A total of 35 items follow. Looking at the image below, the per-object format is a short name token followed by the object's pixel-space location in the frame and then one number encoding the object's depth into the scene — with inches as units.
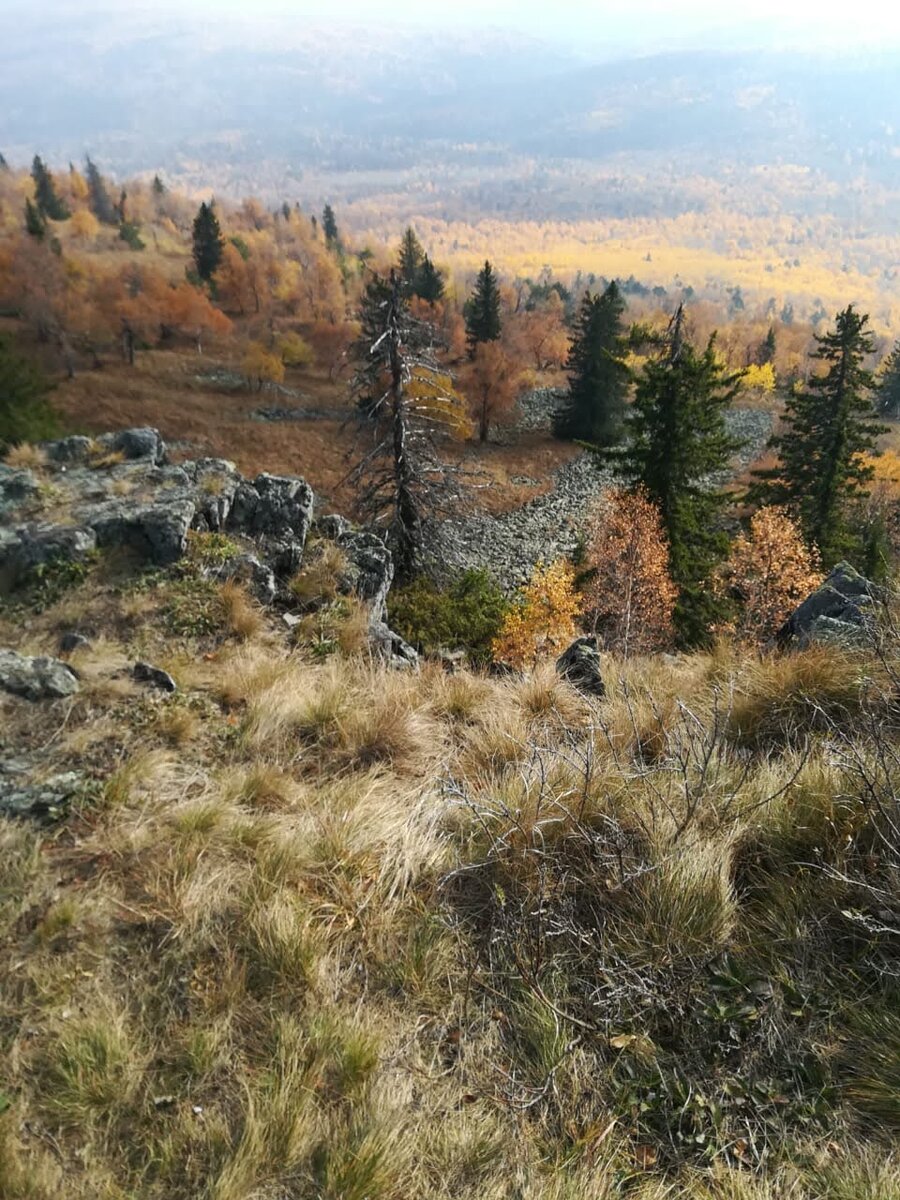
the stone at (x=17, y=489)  444.6
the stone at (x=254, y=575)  368.2
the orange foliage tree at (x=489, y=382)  2144.4
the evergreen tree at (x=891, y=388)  2962.6
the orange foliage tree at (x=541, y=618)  738.4
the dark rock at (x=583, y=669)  239.8
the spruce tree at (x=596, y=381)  2020.2
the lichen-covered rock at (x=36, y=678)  227.5
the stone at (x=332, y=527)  511.8
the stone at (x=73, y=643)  290.8
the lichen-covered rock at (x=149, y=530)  382.0
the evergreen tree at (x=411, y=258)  3089.1
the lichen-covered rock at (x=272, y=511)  466.6
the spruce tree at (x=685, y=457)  756.0
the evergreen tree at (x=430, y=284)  2955.2
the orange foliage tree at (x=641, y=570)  799.7
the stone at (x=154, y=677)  241.9
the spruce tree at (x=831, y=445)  971.9
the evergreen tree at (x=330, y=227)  5236.2
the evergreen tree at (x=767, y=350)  3767.2
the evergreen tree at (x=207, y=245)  3494.1
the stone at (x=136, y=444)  546.9
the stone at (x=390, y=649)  312.9
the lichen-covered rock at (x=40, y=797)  171.5
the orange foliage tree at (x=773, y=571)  895.1
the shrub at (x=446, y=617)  662.5
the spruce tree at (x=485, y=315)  2440.9
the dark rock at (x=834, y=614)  219.6
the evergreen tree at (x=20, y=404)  943.7
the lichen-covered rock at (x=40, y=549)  369.7
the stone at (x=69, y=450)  533.6
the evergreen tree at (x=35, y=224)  3137.3
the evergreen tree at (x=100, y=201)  5162.4
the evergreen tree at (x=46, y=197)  4311.0
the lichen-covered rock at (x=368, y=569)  434.3
